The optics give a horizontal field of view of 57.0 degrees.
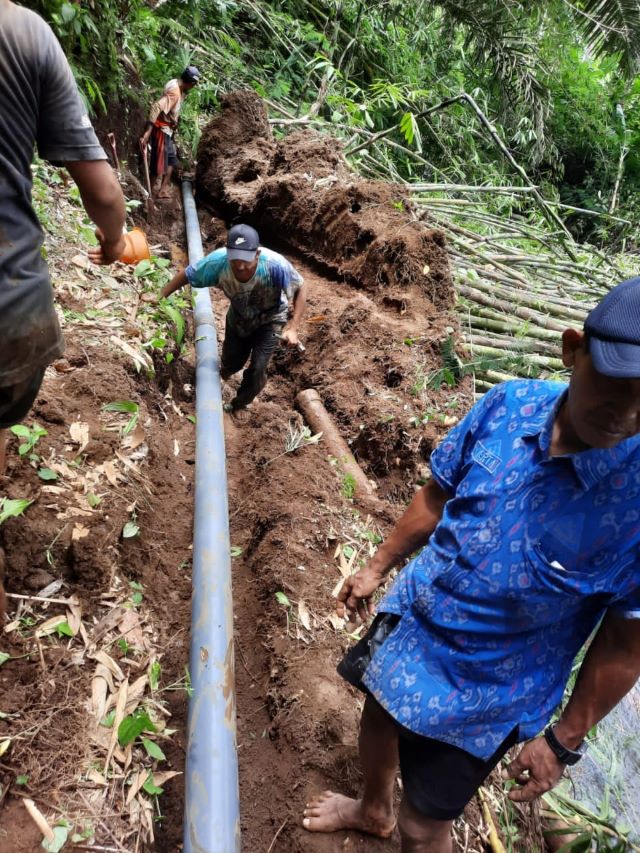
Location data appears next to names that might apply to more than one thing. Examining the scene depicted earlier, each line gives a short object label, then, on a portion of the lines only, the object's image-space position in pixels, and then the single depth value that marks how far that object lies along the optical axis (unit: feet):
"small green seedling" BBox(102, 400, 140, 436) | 10.82
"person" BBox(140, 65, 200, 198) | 25.45
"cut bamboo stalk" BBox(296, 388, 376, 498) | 13.20
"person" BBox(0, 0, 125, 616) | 5.08
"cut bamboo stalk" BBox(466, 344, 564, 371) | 15.34
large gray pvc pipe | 5.72
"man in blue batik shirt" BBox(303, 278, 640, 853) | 4.26
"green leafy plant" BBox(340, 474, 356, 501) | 12.50
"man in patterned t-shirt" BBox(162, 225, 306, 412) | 13.67
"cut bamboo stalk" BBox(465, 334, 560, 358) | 16.02
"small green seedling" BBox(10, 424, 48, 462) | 8.80
